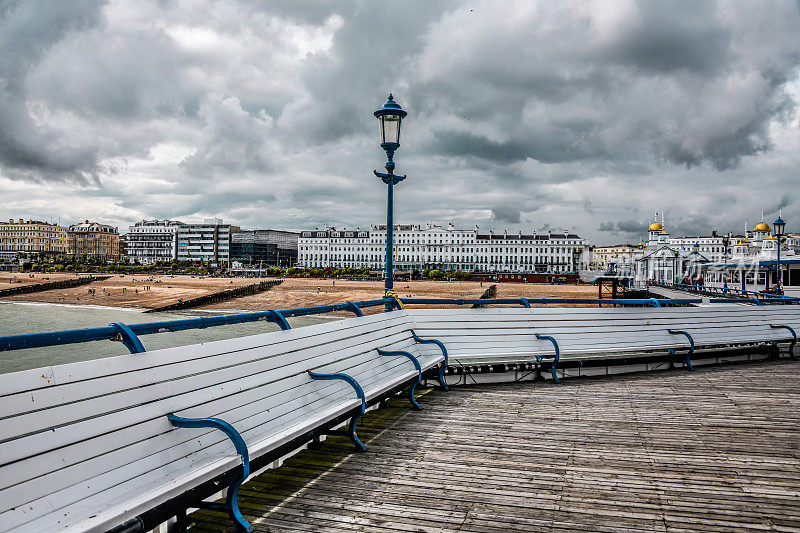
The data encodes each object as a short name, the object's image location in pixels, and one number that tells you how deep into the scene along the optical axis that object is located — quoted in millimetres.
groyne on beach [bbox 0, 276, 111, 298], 76812
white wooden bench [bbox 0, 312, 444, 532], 2557
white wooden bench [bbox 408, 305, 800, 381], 7859
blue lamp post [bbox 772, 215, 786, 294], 29797
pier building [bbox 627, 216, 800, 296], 50128
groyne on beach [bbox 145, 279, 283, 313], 60625
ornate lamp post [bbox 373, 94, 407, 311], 9047
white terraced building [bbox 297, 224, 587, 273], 168875
